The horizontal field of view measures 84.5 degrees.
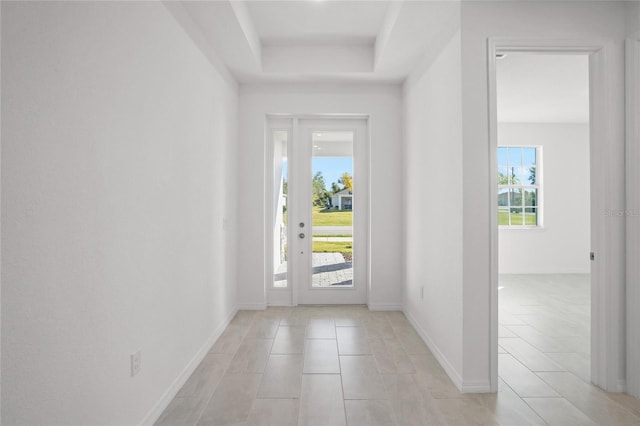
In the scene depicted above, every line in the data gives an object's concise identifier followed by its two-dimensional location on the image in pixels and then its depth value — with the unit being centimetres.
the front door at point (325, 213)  434
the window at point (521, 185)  659
